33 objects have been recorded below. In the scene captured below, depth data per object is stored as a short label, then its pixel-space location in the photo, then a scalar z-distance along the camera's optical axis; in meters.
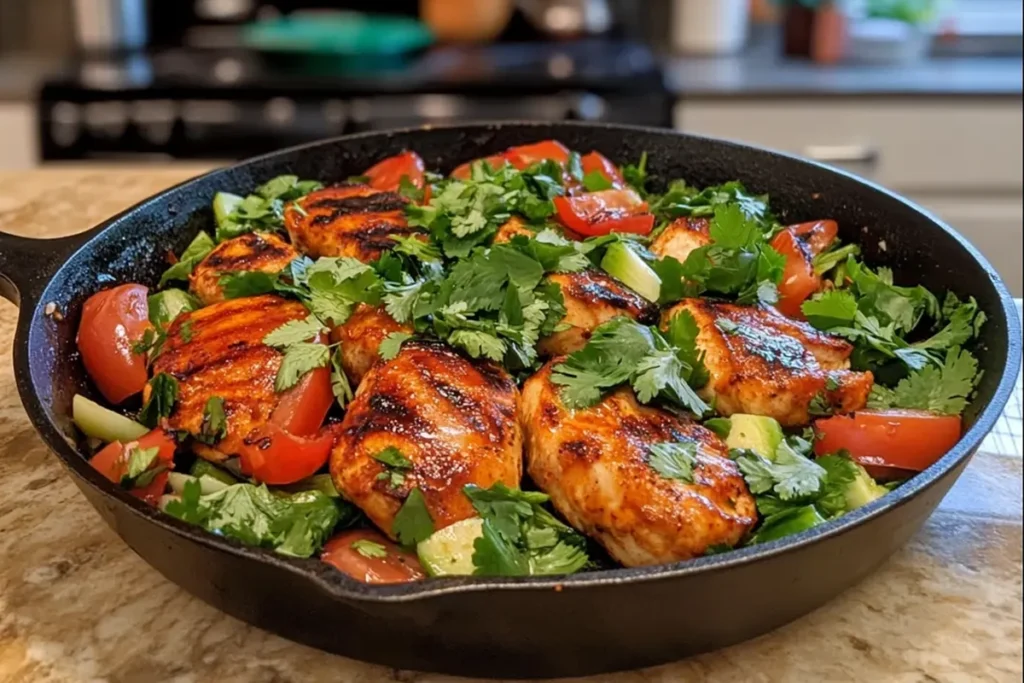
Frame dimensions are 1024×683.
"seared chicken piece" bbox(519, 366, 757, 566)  0.41
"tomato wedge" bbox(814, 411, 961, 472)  0.46
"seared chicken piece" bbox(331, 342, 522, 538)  0.42
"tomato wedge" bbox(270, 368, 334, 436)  0.47
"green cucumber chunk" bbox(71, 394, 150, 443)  0.47
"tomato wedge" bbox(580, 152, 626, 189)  0.64
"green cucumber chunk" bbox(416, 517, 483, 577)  0.41
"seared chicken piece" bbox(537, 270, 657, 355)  0.50
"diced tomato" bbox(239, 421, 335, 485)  0.45
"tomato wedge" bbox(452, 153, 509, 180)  0.64
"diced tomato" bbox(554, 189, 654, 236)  0.56
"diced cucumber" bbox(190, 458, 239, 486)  0.46
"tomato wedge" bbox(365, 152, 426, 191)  0.65
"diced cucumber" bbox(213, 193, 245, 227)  0.61
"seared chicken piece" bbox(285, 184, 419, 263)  0.55
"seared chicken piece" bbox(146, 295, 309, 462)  0.47
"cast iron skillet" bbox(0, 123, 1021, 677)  0.36
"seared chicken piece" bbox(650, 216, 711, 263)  0.55
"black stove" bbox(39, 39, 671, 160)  1.10
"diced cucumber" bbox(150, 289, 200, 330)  0.55
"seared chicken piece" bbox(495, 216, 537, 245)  0.54
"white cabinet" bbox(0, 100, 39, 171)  1.13
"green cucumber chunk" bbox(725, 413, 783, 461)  0.46
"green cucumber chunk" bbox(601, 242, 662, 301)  0.53
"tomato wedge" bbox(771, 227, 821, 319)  0.55
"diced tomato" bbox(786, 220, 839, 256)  0.60
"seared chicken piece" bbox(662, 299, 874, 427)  0.48
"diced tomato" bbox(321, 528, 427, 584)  0.41
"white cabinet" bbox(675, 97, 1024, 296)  1.10
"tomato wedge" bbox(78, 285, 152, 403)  0.51
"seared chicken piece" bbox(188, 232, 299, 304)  0.55
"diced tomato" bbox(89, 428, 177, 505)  0.45
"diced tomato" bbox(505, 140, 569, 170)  0.65
